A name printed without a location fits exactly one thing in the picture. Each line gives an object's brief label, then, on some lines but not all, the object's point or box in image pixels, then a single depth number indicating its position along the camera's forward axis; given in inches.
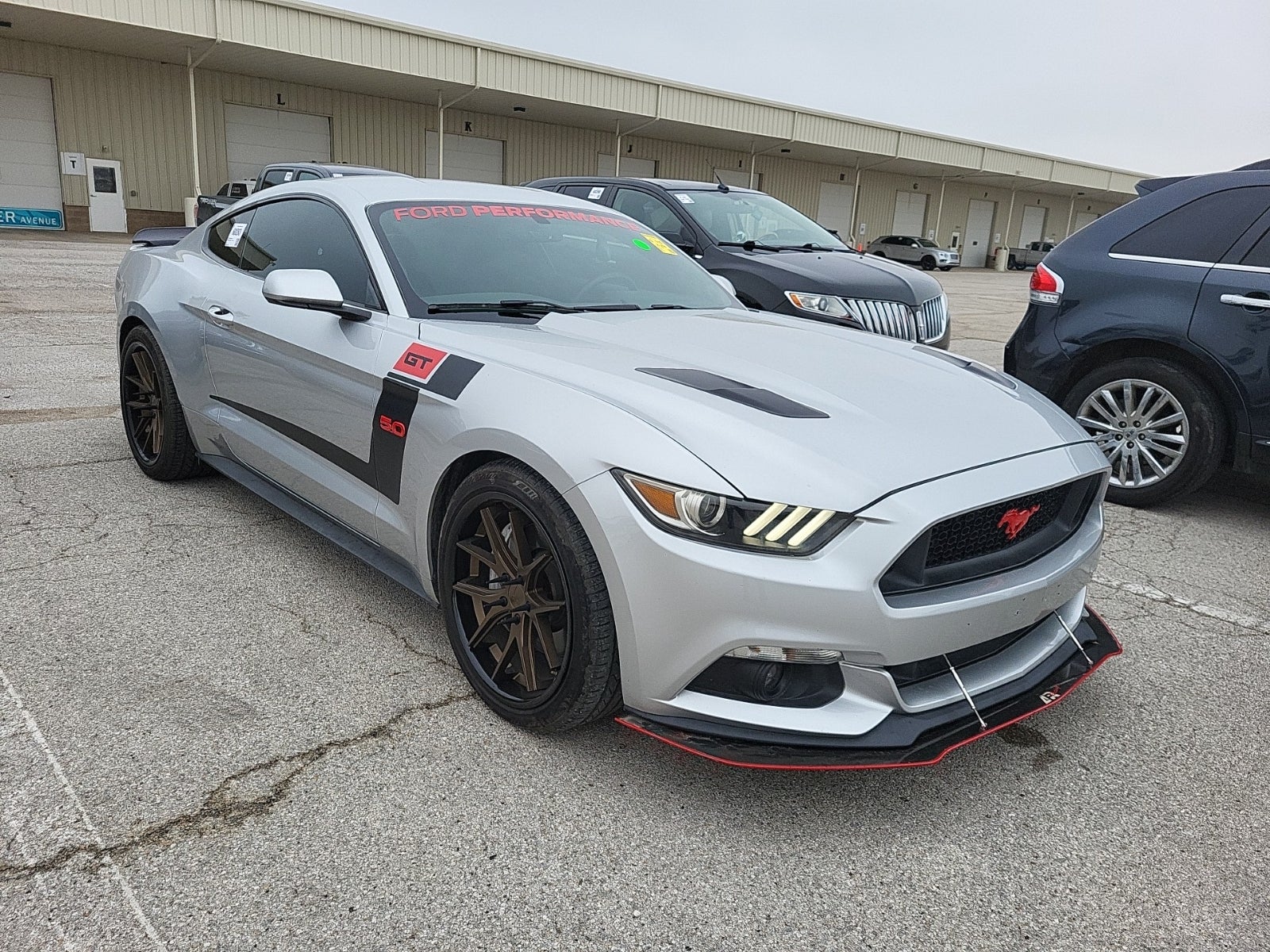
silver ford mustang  78.7
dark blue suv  174.4
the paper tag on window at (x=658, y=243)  155.2
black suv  251.0
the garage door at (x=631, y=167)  1242.0
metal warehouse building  823.1
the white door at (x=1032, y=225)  1914.4
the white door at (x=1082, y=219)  2075.5
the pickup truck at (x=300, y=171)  411.8
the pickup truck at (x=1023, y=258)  1720.0
